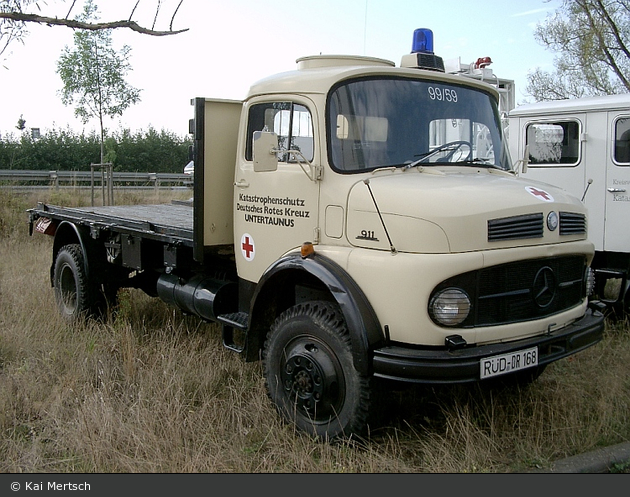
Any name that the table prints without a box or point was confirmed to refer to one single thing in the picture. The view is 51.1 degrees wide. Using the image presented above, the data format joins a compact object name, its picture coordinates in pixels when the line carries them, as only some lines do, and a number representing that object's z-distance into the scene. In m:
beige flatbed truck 3.79
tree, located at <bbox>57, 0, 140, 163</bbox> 19.39
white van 7.53
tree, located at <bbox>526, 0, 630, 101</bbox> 17.25
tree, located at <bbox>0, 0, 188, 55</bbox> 4.63
